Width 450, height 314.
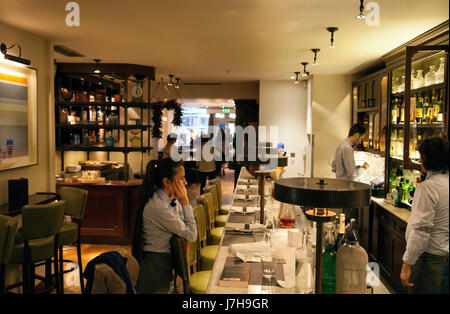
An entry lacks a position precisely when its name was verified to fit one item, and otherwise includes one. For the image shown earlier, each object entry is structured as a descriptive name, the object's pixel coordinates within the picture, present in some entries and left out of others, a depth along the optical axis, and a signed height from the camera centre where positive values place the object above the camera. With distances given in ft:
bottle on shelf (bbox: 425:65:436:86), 12.15 +2.08
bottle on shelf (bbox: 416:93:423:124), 12.80 +1.16
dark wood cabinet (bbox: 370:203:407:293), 13.35 -3.55
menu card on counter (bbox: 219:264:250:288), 6.45 -2.23
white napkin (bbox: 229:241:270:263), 7.73 -2.14
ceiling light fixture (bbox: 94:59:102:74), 19.69 +3.89
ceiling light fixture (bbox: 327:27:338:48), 12.43 +3.57
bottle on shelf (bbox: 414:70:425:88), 13.06 +2.13
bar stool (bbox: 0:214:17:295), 9.24 -2.22
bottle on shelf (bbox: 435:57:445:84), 11.36 +2.08
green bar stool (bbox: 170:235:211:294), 8.50 -2.45
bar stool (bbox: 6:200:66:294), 10.60 -2.66
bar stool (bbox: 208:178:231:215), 17.45 -2.22
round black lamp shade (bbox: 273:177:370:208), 3.92 -0.49
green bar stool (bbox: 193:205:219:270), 11.39 -3.20
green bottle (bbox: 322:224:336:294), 5.41 -1.78
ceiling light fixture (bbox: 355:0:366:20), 9.50 +3.22
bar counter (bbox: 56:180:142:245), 18.98 -3.39
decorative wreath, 23.62 +2.06
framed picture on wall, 12.55 +0.89
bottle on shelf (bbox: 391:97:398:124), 16.00 +1.32
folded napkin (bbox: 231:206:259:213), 12.33 -2.02
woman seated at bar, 8.67 -1.84
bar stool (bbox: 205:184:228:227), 15.66 -2.60
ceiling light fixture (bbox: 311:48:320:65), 15.93 +3.75
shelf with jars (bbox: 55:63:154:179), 20.29 +1.89
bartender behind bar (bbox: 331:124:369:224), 17.62 -0.60
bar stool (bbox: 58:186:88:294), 13.02 -2.29
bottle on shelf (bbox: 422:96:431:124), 12.53 +1.07
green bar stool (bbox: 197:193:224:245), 13.08 -2.56
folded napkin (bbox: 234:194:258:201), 14.43 -1.93
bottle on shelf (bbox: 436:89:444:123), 11.71 +1.05
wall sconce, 11.55 +2.47
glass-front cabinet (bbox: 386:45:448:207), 10.70 +1.09
